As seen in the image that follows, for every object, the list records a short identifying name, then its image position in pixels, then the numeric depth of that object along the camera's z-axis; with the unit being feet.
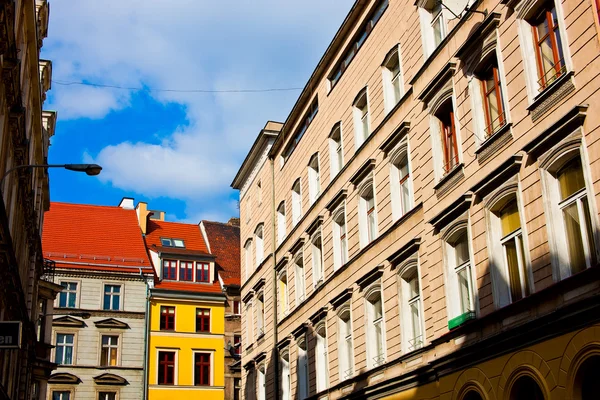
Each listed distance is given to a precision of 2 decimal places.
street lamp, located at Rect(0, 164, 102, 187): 56.13
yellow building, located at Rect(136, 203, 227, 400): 174.81
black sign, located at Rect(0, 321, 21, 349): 55.98
